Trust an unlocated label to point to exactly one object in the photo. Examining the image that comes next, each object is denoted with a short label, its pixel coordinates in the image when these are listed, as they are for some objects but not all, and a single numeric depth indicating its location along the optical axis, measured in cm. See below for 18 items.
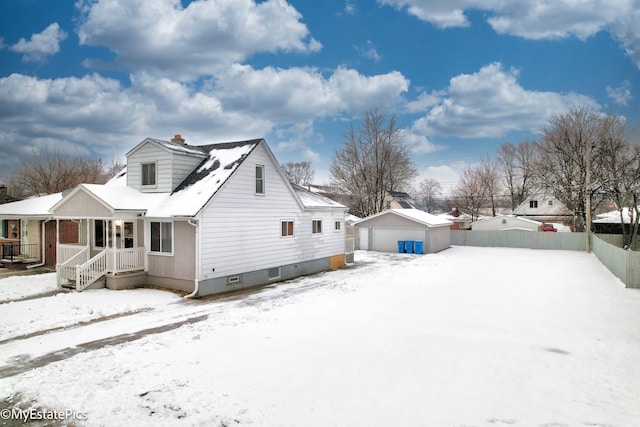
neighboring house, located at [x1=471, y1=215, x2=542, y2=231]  3634
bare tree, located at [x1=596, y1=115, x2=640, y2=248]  2862
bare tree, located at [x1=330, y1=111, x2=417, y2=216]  3847
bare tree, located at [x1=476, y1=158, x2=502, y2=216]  5809
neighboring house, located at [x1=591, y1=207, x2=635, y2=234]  3762
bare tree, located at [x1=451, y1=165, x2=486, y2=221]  5738
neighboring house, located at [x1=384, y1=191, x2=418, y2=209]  5094
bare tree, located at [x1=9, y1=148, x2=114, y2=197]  3738
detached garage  2870
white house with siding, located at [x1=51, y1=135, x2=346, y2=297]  1345
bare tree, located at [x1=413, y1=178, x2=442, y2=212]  9250
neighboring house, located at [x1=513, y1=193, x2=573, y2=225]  4872
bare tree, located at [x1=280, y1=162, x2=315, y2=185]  8762
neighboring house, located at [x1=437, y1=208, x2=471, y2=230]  4568
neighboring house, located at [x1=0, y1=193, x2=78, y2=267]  1925
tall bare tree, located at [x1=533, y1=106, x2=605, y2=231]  3222
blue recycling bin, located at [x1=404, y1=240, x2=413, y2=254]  2850
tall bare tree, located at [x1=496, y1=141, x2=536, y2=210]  5522
